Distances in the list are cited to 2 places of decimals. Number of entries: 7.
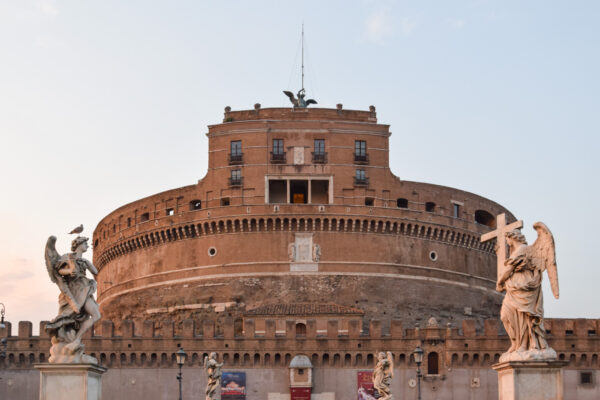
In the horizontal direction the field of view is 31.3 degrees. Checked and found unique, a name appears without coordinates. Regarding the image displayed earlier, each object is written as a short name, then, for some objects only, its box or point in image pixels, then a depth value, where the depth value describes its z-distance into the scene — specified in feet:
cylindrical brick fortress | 212.64
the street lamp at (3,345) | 180.79
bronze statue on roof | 237.45
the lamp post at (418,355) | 126.52
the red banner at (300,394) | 181.49
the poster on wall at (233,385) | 183.01
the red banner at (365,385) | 181.98
